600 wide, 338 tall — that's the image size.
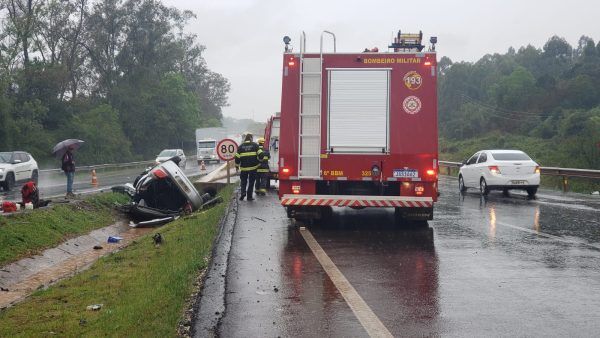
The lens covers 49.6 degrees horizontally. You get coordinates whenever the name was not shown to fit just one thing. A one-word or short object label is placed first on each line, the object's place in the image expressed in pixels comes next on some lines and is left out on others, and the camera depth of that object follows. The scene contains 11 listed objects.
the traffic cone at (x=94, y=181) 28.40
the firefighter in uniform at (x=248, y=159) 16.92
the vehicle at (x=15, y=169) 24.00
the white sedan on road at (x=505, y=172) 19.58
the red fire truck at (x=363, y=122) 11.31
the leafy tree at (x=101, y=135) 53.33
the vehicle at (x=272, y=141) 22.81
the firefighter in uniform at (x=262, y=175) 19.53
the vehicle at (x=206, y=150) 57.19
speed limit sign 20.23
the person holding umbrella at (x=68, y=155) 20.59
